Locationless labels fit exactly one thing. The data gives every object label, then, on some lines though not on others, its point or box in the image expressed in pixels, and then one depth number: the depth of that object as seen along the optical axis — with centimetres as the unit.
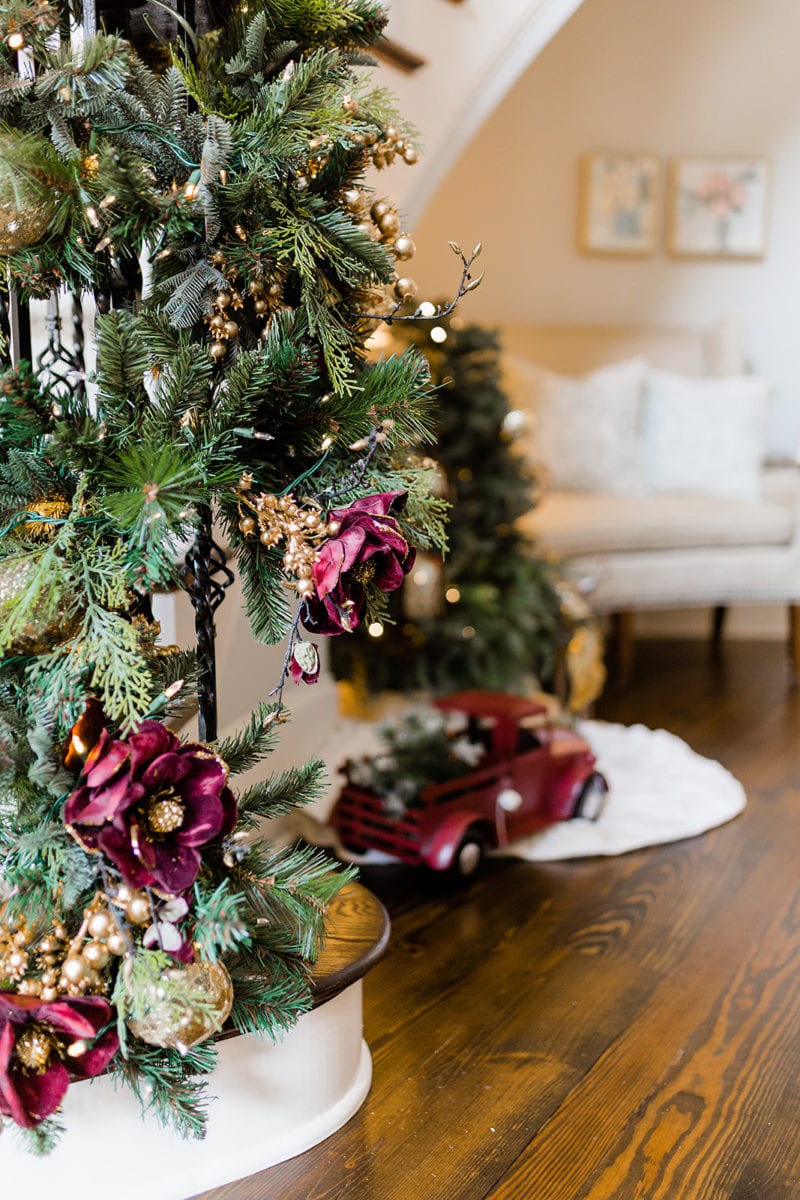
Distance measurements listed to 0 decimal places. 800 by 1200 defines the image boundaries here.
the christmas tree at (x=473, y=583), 274
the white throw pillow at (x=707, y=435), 380
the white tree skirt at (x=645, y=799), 218
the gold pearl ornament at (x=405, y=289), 117
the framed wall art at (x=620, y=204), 425
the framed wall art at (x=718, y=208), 424
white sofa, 340
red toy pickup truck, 199
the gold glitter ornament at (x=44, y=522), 108
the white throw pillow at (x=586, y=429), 380
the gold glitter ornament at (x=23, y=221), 101
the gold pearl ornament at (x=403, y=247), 118
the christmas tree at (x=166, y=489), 101
